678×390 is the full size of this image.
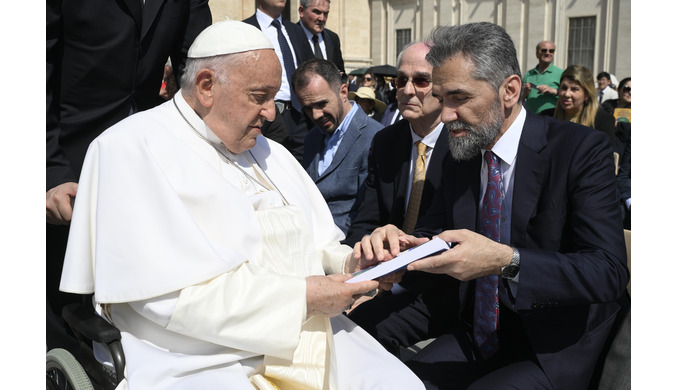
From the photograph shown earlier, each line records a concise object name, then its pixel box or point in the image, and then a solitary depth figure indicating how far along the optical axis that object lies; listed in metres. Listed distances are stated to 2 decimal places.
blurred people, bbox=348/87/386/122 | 8.55
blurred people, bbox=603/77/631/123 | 9.95
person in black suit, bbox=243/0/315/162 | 5.62
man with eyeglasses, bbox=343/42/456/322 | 3.28
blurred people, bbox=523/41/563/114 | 9.12
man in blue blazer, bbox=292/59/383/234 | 4.10
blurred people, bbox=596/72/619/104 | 13.82
